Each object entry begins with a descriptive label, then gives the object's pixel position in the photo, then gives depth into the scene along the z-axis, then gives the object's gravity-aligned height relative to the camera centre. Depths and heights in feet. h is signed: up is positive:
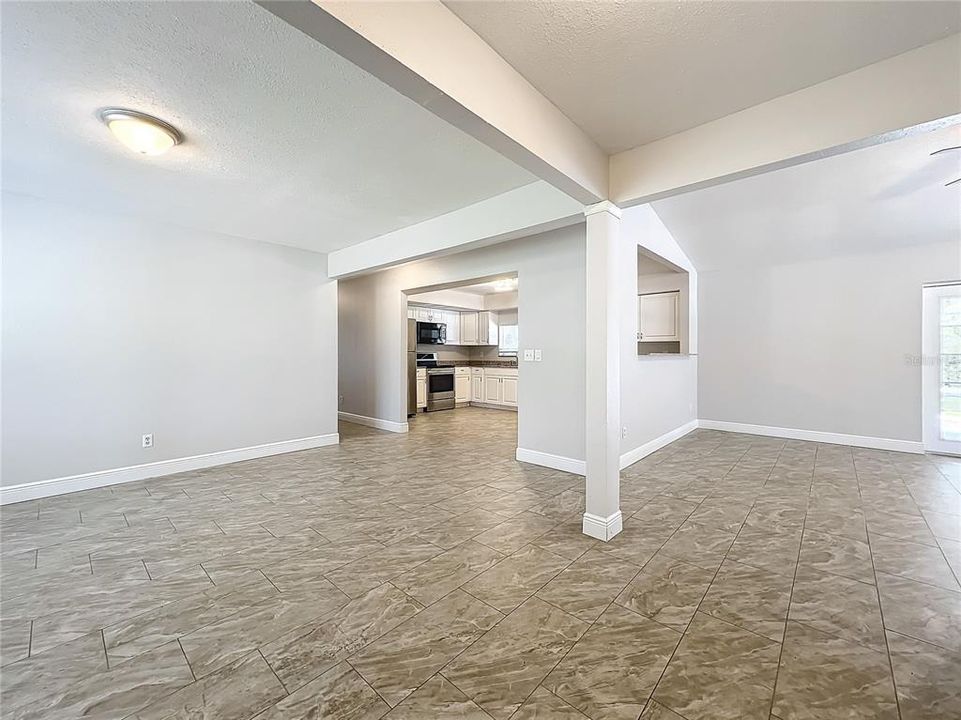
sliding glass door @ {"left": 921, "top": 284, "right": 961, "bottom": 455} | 14.42 -0.70
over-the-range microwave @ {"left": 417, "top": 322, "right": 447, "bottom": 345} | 26.22 +1.33
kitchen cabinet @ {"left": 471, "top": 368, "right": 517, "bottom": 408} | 26.04 -2.30
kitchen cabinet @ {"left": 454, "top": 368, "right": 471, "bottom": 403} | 27.50 -2.22
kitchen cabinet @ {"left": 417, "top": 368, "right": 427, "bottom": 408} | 24.97 -2.13
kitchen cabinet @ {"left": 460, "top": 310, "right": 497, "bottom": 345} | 29.30 +1.84
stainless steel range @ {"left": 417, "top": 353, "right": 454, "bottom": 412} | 25.91 -2.09
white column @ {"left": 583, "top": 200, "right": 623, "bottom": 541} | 8.43 -0.40
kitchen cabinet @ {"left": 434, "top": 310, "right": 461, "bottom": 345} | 28.99 +2.22
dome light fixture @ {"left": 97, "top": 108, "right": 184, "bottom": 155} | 7.03 +4.10
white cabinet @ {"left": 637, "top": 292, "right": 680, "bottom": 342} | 19.75 +1.79
